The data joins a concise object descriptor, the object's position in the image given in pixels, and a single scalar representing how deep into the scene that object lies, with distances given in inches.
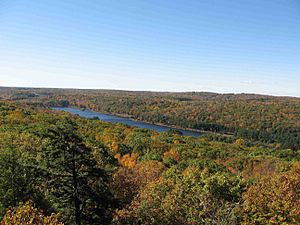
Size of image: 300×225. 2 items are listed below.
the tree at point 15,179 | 850.1
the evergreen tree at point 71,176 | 748.6
